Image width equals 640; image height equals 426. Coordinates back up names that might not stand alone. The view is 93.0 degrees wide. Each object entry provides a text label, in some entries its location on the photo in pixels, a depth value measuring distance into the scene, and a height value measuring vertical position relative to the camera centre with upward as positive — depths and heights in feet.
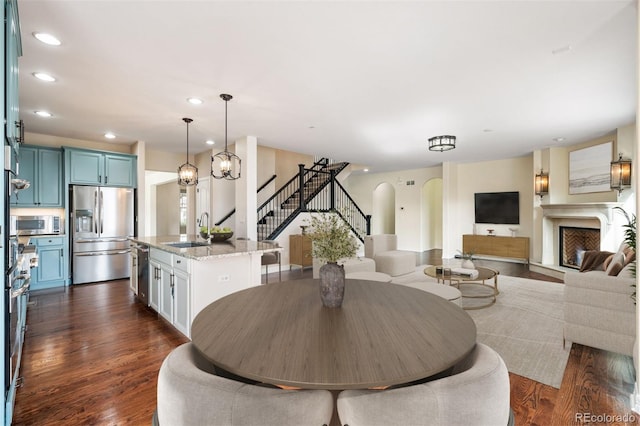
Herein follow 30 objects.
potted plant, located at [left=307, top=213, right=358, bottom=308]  4.64 -0.63
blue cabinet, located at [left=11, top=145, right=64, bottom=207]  15.75 +2.01
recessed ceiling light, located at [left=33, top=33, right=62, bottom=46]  7.71 +4.54
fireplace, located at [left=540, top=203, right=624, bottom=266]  16.84 -0.68
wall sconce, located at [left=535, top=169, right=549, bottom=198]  21.22 +1.94
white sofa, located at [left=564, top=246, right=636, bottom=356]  7.89 -2.72
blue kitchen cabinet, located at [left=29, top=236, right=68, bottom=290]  15.57 -2.63
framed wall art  18.13 +2.68
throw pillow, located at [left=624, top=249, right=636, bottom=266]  8.71 -1.36
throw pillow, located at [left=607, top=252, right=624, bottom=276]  9.11 -1.67
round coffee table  13.09 -3.80
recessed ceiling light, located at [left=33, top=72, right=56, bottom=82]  9.82 +4.54
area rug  7.96 -4.02
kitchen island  9.41 -2.09
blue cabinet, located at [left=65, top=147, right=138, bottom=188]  16.93 +2.68
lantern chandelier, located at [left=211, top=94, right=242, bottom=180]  11.74 +2.38
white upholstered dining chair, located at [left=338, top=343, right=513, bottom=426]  2.60 -1.68
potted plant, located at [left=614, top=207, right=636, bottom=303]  7.69 -0.98
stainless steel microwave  15.23 -0.57
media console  23.21 -2.77
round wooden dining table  2.79 -1.46
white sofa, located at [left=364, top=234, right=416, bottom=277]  17.78 -2.66
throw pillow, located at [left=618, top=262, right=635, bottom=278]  8.17 -1.68
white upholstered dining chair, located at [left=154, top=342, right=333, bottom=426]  2.60 -1.67
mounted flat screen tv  24.72 +0.37
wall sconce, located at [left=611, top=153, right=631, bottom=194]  15.94 +1.98
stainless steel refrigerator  16.87 -1.05
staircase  23.15 +0.95
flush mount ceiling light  16.56 +3.82
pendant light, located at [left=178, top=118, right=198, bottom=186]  14.71 +1.97
